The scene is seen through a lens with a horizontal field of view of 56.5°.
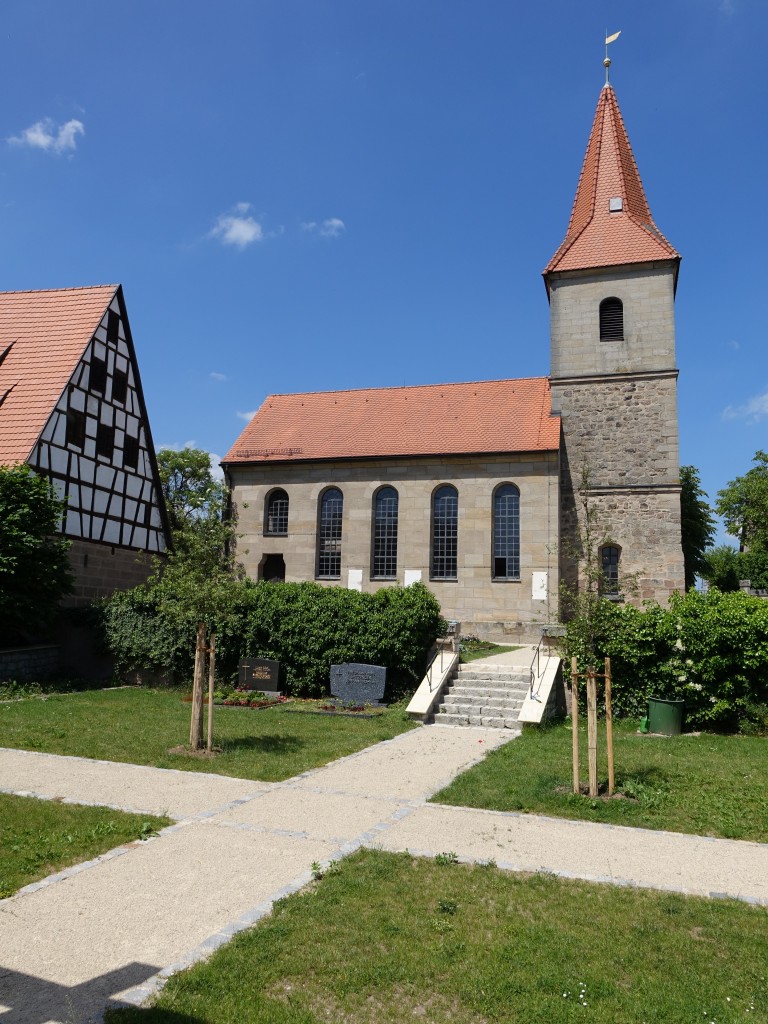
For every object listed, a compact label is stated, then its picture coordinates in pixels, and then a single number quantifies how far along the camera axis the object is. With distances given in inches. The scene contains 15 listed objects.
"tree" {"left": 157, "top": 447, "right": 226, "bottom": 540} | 1809.8
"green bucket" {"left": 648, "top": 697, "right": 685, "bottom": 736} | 565.3
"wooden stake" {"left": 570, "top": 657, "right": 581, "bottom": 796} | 338.3
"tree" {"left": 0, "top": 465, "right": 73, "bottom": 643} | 694.5
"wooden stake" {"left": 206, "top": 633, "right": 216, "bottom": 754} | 425.4
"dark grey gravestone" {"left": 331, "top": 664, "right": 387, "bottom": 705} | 678.5
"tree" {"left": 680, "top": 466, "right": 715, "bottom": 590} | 1480.1
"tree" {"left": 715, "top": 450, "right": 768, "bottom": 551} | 1847.9
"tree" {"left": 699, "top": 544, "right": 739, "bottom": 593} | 1769.7
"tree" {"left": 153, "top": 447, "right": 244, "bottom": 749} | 444.1
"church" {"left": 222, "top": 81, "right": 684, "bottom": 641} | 1058.1
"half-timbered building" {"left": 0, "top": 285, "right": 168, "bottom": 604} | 831.7
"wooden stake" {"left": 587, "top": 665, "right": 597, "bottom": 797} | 342.3
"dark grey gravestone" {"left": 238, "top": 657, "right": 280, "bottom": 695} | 719.1
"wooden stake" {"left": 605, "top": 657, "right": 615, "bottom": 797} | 347.3
